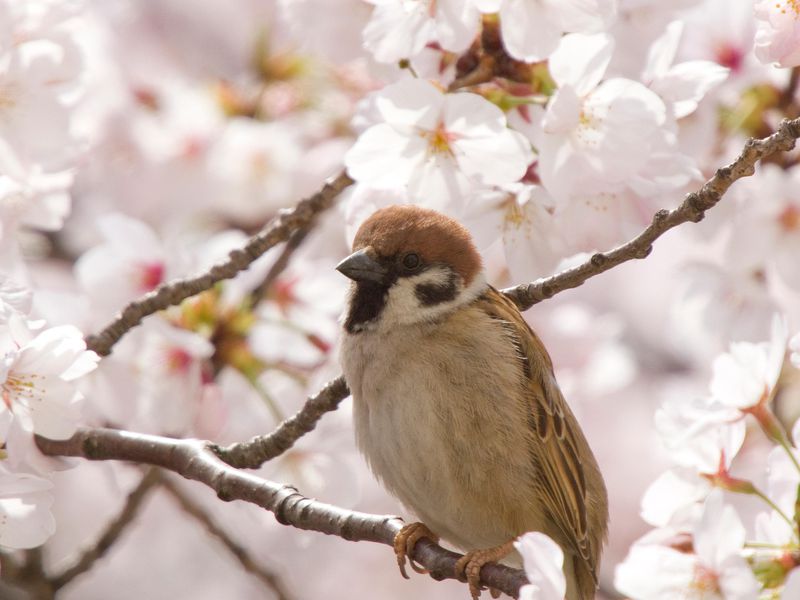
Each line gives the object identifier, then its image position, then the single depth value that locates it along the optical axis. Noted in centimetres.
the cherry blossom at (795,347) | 384
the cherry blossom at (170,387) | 566
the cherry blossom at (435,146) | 425
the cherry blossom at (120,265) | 562
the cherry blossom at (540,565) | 330
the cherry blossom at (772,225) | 568
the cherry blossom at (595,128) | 429
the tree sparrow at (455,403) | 461
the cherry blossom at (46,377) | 377
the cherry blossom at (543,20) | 413
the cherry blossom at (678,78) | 442
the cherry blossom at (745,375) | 430
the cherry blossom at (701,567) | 355
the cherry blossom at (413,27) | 415
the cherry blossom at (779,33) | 386
